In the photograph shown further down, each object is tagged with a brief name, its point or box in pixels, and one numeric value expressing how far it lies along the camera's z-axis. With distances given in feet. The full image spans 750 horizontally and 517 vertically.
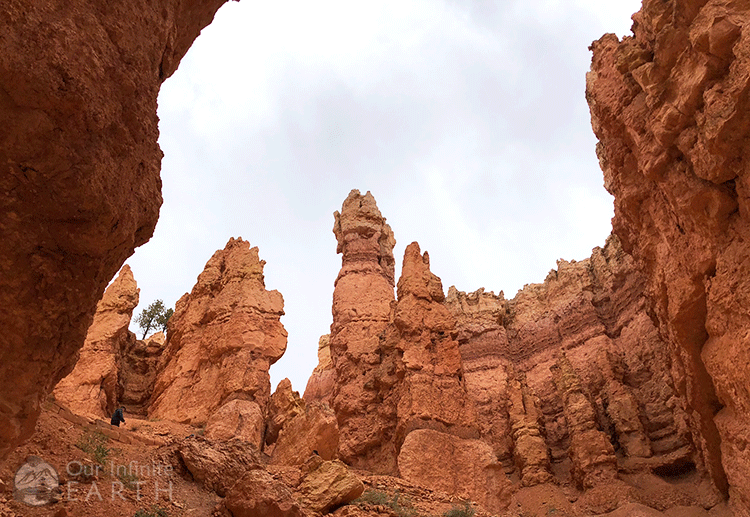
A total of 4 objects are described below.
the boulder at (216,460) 31.45
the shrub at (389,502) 34.88
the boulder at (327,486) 33.12
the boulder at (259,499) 26.61
